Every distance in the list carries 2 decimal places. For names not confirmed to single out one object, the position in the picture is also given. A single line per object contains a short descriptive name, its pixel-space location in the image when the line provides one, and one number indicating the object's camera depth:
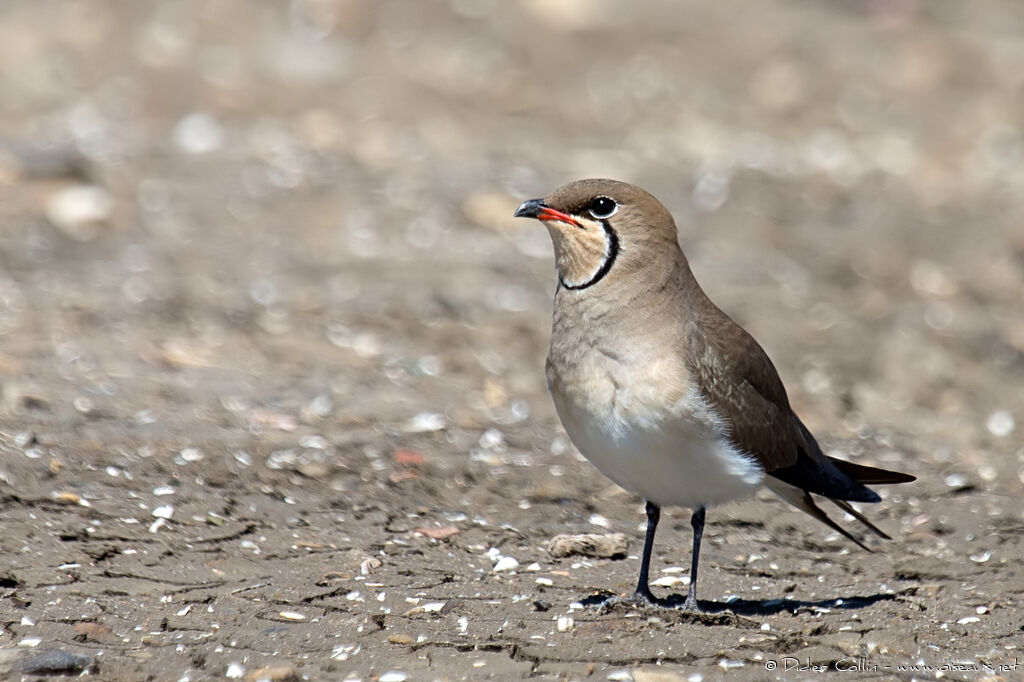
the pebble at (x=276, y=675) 8.14
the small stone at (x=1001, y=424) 14.93
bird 9.05
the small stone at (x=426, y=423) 13.22
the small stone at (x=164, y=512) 10.52
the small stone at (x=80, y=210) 16.69
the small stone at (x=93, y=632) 8.64
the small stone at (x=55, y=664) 8.10
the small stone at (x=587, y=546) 10.74
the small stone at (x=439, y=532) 10.92
